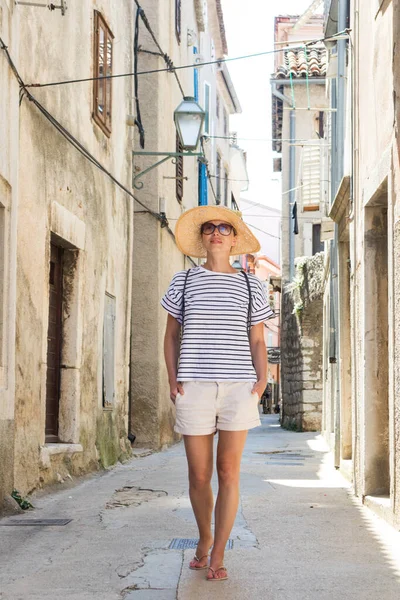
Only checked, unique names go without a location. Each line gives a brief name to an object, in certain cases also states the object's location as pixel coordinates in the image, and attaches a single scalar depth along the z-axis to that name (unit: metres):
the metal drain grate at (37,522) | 6.46
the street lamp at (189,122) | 12.97
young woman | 4.64
